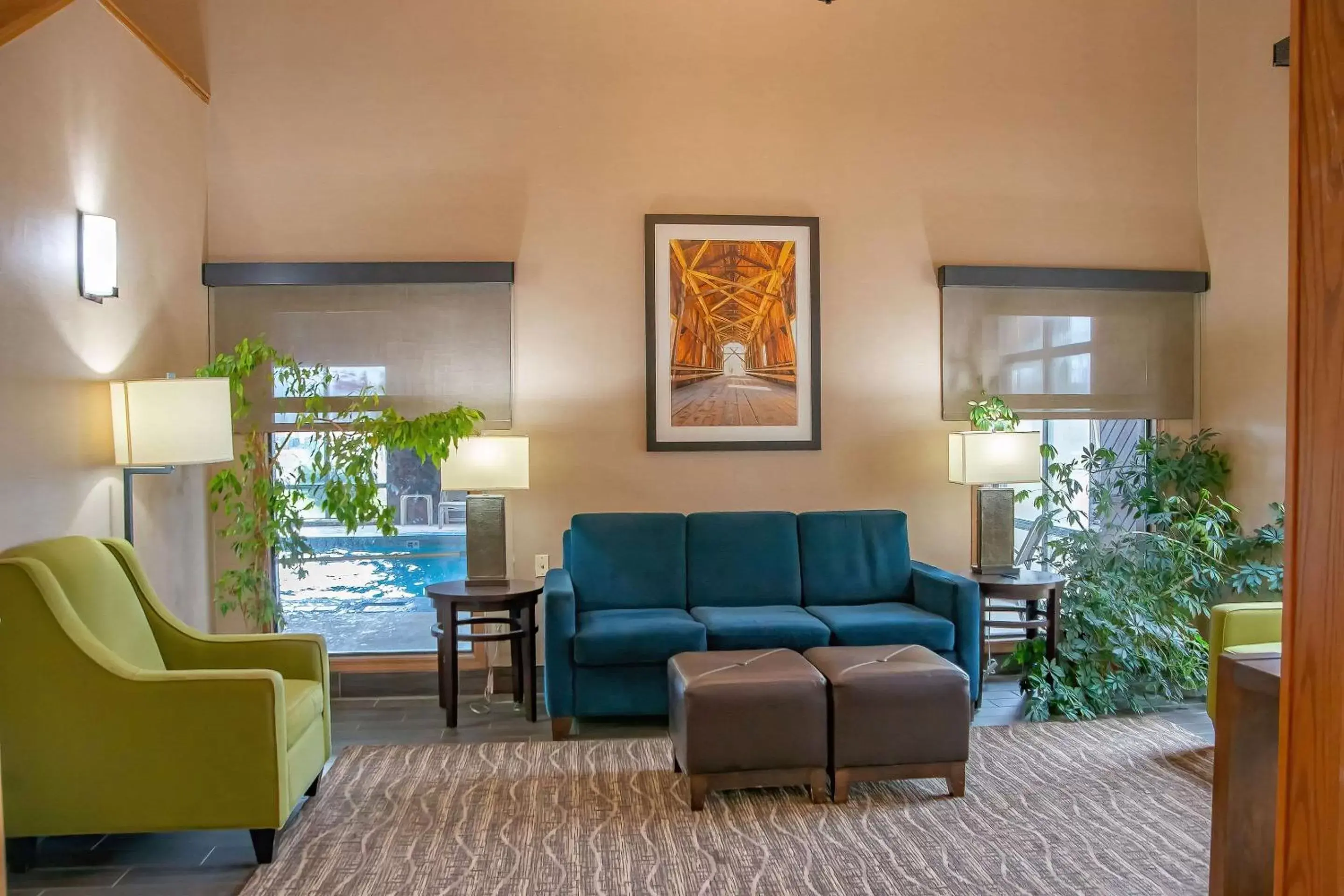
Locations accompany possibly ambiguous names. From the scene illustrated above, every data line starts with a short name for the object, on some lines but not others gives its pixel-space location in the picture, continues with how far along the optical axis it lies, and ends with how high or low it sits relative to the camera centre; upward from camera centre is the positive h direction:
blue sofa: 4.23 -0.86
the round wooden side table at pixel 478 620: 4.44 -0.90
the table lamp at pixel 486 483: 4.64 -0.27
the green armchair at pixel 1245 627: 3.82 -0.84
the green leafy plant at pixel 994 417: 5.07 +0.01
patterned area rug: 2.87 -1.36
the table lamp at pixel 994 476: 4.85 -0.29
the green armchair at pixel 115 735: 2.85 -0.92
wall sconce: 3.60 +0.66
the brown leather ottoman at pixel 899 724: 3.42 -1.09
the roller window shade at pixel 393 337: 4.98 +0.47
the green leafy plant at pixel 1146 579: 4.57 -0.81
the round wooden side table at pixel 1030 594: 4.64 -0.85
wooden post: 1.38 -0.08
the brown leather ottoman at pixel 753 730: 3.35 -1.08
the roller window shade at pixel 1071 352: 5.38 +0.37
